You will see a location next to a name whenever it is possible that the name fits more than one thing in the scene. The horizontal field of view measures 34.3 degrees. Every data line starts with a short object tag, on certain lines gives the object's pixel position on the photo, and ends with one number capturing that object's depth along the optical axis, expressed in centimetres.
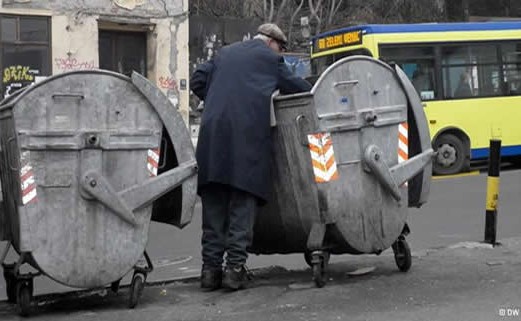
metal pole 829
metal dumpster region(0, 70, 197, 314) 552
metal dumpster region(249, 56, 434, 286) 617
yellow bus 1727
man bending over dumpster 614
